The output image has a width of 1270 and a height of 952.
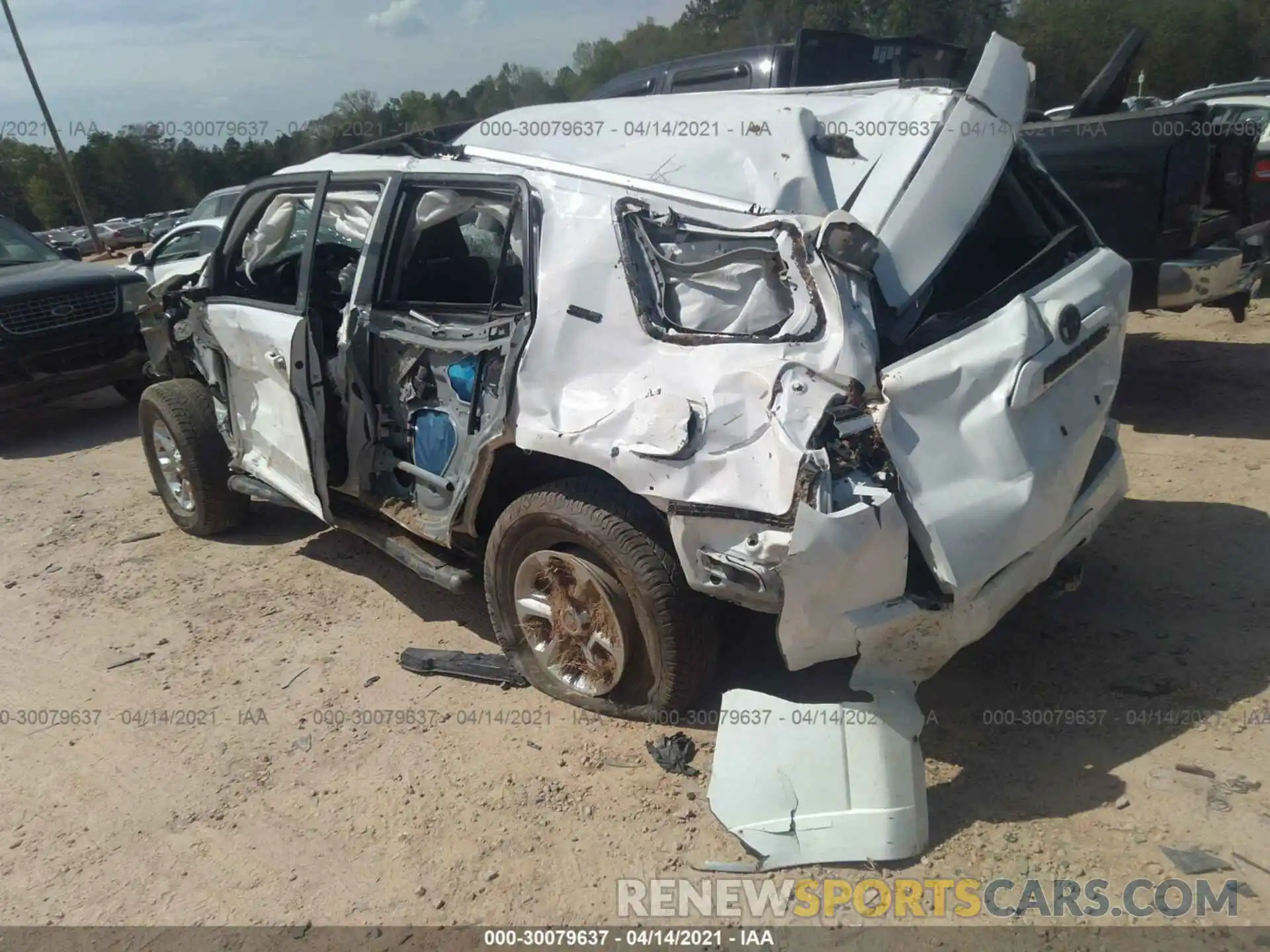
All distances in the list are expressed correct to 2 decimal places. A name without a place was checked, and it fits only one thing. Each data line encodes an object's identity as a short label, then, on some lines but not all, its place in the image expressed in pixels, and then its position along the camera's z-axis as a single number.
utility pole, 24.45
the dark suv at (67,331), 7.50
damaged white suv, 2.57
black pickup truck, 5.39
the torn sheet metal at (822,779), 2.58
